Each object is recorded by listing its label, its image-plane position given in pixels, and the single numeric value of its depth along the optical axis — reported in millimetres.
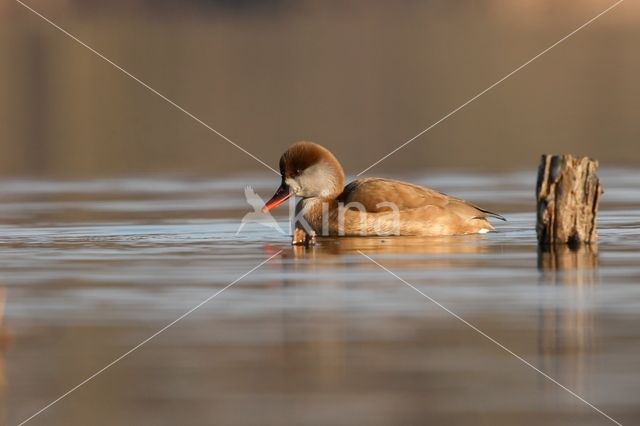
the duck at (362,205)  17047
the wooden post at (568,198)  15414
